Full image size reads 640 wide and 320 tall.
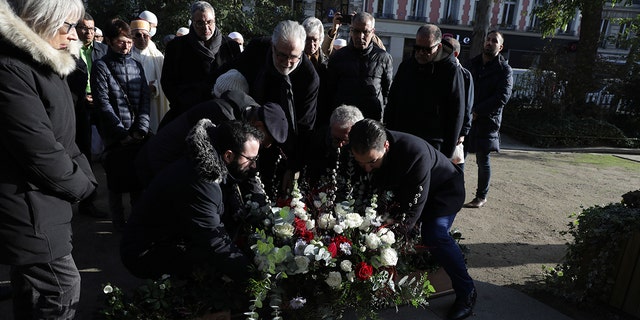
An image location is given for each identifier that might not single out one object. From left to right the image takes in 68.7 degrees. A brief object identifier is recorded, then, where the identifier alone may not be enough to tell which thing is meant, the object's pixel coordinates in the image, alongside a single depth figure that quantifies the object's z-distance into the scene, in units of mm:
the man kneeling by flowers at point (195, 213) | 2236
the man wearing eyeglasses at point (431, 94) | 3781
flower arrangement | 2250
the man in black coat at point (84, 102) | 4012
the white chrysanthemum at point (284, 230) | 2350
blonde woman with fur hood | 1745
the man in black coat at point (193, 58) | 3988
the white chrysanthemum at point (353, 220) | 2400
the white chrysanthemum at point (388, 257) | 2307
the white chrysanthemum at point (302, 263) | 2227
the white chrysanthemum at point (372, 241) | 2348
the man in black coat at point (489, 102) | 5090
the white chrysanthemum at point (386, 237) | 2379
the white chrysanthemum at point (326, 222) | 2477
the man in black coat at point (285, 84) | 3184
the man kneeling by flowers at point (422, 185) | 2590
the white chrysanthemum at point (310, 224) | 2408
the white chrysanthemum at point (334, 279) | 2260
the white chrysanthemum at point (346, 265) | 2258
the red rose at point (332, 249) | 2293
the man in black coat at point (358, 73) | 3979
